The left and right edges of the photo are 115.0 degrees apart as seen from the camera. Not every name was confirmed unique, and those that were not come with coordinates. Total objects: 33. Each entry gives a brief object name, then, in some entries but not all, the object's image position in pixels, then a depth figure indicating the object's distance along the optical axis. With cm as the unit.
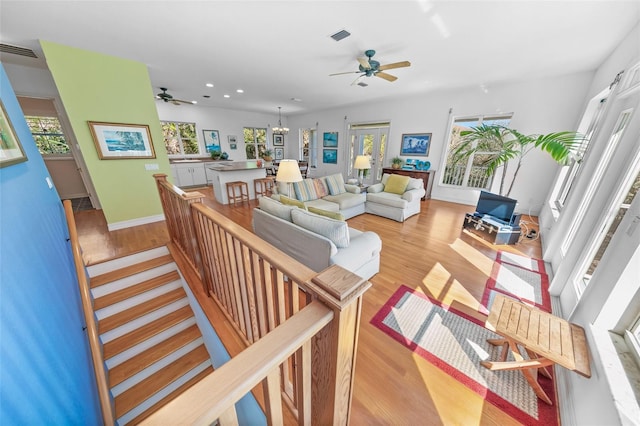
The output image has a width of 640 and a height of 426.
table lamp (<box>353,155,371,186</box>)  459
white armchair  402
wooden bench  114
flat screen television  322
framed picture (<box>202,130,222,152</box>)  711
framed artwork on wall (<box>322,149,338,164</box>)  769
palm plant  295
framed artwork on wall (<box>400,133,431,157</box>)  547
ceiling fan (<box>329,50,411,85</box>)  274
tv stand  314
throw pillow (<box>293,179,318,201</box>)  394
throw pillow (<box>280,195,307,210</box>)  257
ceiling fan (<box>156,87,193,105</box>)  443
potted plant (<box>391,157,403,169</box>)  590
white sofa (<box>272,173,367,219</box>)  383
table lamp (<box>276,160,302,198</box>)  276
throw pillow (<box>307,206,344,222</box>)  224
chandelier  739
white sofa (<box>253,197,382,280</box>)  192
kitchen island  482
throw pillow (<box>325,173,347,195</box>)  438
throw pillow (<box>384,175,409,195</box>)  437
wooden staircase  185
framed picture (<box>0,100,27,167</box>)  122
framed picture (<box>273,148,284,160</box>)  925
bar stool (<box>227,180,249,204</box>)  497
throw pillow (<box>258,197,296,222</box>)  231
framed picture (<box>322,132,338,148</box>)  755
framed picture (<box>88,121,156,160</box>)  293
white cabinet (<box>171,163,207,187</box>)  601
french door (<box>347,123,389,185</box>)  631
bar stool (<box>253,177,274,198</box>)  551
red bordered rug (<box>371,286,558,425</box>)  126
